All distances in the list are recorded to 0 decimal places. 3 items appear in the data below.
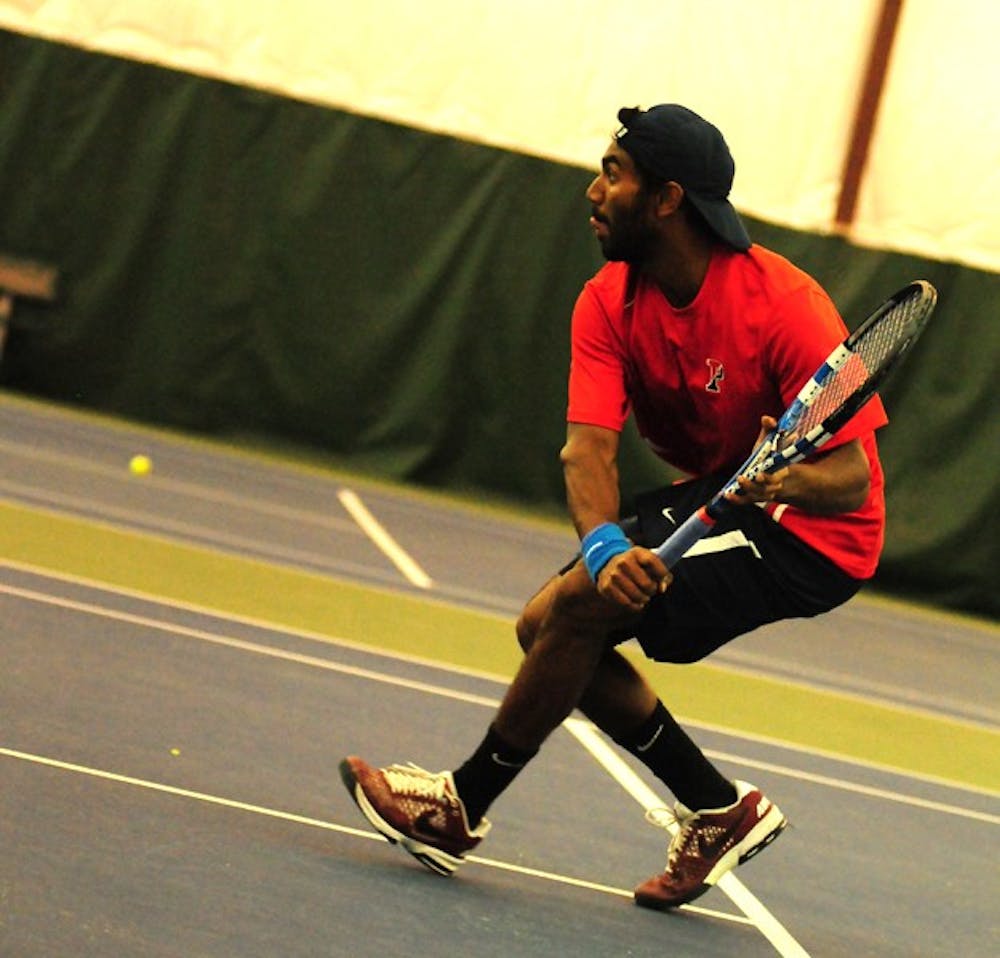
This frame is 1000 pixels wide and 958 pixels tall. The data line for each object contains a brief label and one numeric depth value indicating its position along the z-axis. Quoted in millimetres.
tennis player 6883
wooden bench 20719
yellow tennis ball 17297
